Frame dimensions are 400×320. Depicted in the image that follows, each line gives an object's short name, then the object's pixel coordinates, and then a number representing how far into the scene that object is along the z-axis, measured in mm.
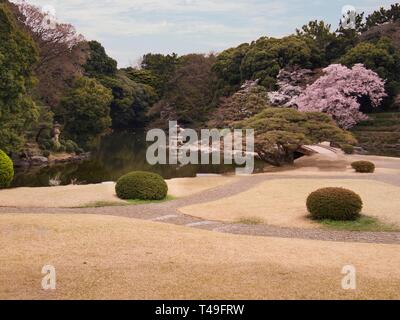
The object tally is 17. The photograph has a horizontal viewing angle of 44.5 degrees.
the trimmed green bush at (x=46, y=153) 33994
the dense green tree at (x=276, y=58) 45562
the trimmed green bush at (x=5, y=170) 18828
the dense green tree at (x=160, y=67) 72312
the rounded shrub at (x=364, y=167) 23641
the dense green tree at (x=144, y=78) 72688
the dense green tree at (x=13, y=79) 26625
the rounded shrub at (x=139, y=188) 16797
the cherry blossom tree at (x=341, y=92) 39094
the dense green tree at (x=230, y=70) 50156
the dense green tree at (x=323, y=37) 50281
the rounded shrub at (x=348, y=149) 32716
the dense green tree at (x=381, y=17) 58250
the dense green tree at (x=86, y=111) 38062
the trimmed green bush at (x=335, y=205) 13352
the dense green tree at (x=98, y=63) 58719
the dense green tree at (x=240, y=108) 35219
